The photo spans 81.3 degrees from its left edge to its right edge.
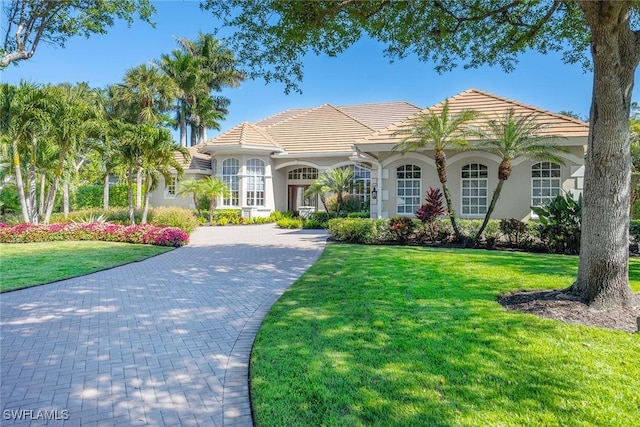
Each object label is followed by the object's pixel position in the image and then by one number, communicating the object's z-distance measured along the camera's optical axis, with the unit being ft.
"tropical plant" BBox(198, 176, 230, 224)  76.79
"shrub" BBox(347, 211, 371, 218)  67.26
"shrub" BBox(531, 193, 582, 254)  38.01
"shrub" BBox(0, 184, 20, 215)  84.99
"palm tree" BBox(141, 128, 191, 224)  55.88
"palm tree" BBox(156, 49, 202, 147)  112.68
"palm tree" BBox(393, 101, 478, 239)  43.32
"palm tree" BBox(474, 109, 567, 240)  41.29
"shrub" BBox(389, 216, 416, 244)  45.98
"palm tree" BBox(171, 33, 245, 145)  125.08
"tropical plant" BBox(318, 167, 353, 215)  69.15
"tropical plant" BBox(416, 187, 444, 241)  45.52
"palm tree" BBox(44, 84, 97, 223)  51.85
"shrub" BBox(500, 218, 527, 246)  41.83
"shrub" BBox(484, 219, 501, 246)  43.62
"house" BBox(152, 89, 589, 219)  49.67
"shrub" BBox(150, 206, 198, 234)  58.39
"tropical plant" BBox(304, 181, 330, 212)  69.31
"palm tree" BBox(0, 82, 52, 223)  48.39
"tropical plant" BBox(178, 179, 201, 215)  77.82
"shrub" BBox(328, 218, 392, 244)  46.34
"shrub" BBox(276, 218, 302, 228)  70.85
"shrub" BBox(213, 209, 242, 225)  78.15
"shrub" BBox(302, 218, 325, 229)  70.54
